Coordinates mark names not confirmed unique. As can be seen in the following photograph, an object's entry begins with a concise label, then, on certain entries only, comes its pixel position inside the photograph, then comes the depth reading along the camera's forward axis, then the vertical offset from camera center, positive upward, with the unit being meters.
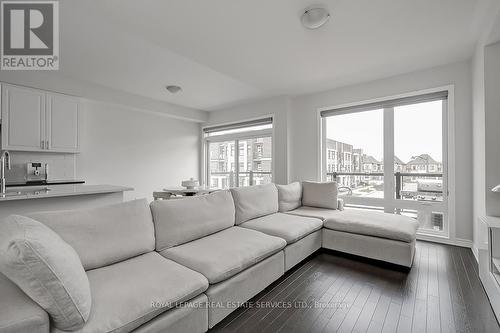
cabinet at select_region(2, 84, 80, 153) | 3.25 +0.74
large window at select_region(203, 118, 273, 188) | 5.24 +0.36
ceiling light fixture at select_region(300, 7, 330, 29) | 2.03 +1.40
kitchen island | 2.12 -0.34
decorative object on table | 4.18 -0.30
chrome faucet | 2.41 +0.03
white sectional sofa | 0.97 -0.66
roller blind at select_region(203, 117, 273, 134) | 4.94 +1.03
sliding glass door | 3.34 +0.20
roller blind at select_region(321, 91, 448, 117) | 3.26 +1.04
